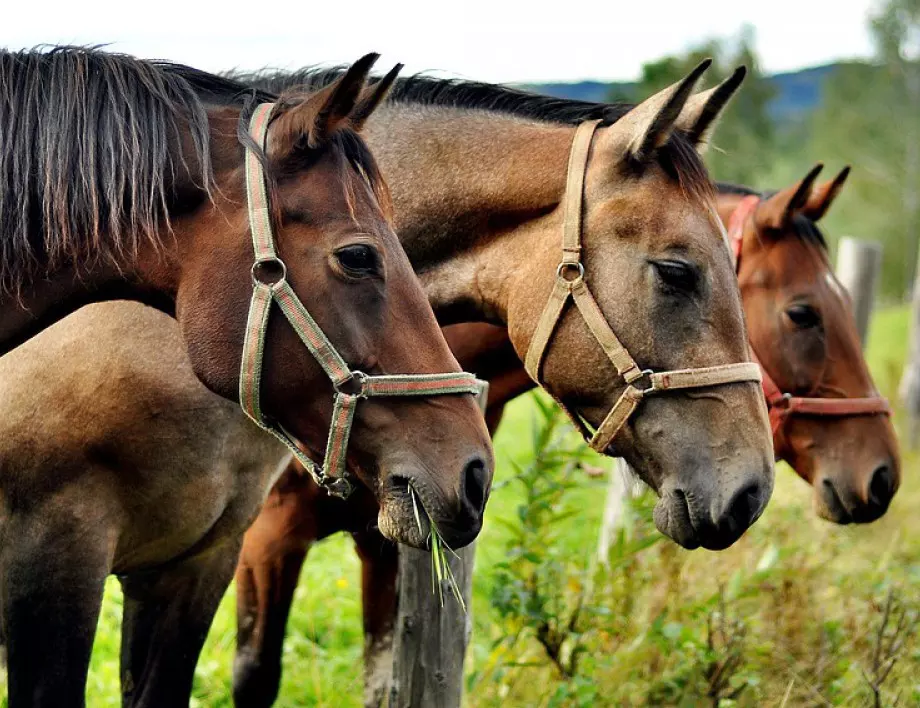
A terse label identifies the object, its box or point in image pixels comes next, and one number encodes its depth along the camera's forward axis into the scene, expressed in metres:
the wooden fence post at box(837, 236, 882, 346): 7.94
